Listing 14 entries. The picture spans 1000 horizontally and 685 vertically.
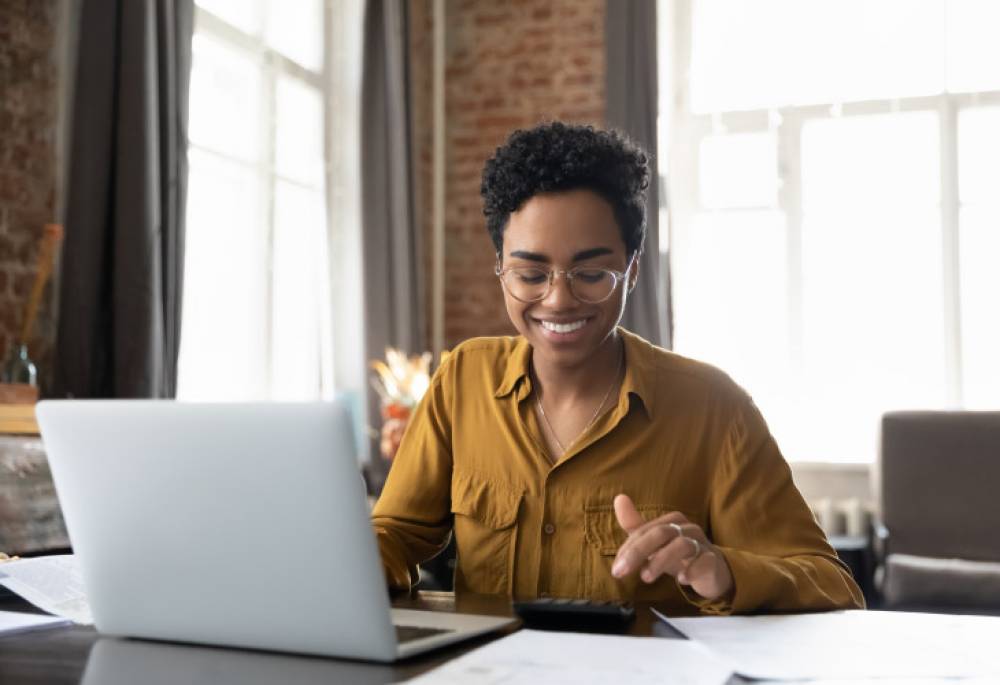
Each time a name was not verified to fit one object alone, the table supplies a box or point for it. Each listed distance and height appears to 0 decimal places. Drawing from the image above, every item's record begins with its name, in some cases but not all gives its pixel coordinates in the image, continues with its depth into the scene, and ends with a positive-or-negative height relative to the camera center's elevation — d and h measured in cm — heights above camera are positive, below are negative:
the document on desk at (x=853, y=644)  98 -27
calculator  117 -26
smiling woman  154 -9
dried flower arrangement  413 -6
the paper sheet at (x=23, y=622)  119 -27
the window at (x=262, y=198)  388 +69
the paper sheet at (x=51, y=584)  131 -26
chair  327 -40
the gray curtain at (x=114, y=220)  301 +44
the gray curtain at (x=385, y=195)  477 +79
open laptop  95 -14
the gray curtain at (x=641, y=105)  479 +121
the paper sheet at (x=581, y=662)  92 -26
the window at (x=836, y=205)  470 +76
